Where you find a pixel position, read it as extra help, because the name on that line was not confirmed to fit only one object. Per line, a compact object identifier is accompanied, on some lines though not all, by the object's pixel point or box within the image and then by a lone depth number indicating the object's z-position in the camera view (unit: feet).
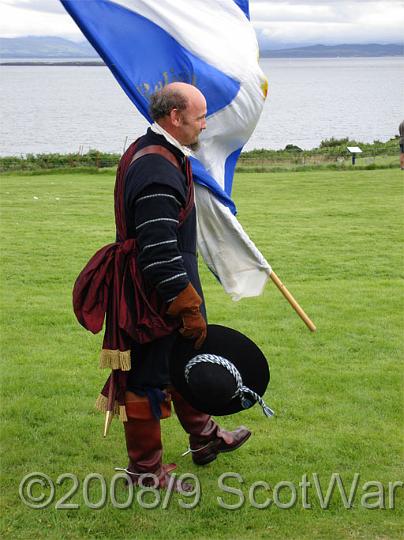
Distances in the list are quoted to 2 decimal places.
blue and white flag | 14.96
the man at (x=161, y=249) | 12.93
